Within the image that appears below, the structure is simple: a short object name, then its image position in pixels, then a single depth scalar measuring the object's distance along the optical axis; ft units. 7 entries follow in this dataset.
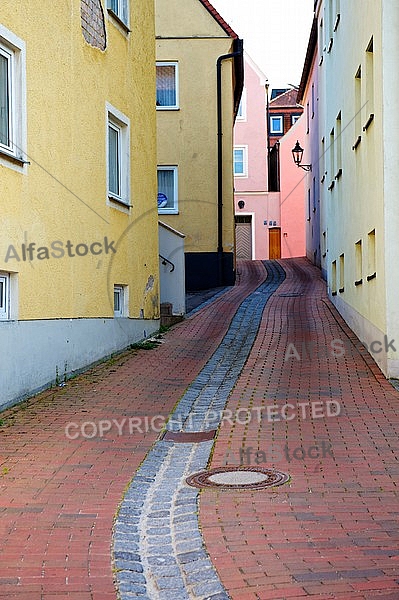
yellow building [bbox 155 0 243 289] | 83.82
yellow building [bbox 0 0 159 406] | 33.37
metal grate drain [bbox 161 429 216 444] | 28.53
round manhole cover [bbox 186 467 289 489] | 22.40
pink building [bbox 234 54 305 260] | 149.69
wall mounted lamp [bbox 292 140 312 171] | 96.16
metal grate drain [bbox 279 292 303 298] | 76.55
